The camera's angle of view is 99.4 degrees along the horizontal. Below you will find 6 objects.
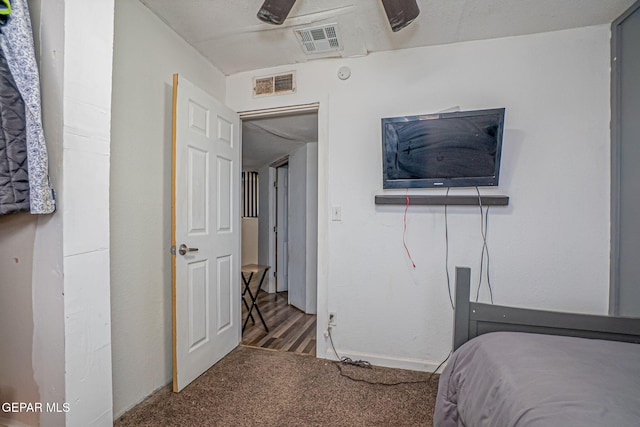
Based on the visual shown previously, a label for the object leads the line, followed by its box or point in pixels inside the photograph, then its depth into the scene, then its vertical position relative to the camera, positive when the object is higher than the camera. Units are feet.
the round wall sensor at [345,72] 7.04 +3.65
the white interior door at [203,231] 5.73 -0.45
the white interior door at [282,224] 14.03 -0.59
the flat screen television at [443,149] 5.89 +1.44
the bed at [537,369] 2.30 -1.64
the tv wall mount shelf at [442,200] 6.13 +0.29
